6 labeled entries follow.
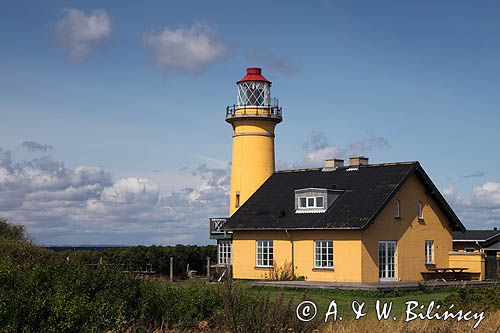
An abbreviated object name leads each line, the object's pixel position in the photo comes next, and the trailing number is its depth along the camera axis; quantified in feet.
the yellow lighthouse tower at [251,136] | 131.03
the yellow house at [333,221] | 106.73
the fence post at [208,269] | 122.84
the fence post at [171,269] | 128.36
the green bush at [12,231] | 104.47
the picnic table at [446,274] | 113.70
